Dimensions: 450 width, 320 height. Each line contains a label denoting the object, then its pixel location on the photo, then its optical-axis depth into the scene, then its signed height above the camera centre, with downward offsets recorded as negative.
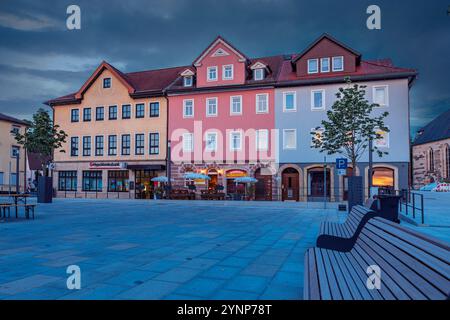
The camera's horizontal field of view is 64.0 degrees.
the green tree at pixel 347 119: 20.28 +2.95
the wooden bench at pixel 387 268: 2.72 -0.94
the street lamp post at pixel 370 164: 18.84 +0.35
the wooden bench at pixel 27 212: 14.98 -1.67
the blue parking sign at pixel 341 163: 17.52 +0.38
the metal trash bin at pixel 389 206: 12.46 -1.24
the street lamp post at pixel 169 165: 32.03 +0.53
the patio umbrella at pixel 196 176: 31.06 -0.40
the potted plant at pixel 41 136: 27.69 +2.78
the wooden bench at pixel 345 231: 5.86 -1.16
